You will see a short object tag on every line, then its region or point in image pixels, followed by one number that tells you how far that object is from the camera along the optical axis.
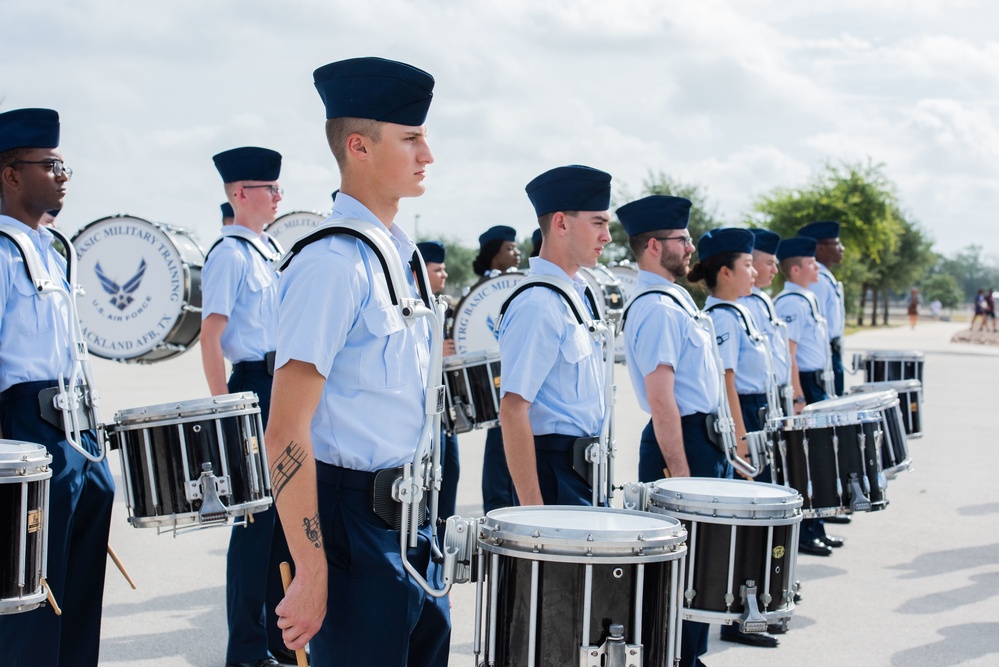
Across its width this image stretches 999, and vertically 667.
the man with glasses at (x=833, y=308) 9.32
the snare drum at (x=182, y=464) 3.87
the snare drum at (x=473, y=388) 6.35
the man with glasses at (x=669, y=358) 4.51
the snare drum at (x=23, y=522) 3.08
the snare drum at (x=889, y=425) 6.14
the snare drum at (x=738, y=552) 3.62
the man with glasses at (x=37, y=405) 3.47
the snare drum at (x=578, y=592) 2.48
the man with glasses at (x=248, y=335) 4.60
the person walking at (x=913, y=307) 47.19
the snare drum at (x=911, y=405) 7.99
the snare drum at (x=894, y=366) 9.20
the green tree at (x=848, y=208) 32.09
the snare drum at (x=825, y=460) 5.18
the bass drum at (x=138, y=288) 6.91
